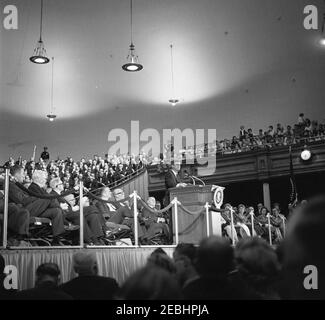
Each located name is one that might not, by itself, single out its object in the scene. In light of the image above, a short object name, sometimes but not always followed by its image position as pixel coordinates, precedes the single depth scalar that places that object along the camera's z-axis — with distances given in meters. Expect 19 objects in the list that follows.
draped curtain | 5.20
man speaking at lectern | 8.23
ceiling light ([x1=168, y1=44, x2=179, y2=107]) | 18.57
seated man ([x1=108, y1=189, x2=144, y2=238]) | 7.66
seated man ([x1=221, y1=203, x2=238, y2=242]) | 8.95
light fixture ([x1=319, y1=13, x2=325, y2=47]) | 15.10
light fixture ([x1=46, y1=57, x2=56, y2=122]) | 19.44
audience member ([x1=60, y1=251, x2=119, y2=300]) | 3.23
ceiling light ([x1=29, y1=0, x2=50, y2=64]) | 12.34
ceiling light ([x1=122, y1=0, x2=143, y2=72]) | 12.67
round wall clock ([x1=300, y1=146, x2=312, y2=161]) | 15.48
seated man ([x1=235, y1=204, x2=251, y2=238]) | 9.82
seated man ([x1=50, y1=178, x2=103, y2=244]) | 6.46
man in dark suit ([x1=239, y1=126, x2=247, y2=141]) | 17.98
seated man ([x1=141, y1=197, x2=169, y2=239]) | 7.90
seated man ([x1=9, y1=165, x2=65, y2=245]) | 5.95
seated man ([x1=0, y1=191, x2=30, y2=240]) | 5.46
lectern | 7.64
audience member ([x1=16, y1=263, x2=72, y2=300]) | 2.75
